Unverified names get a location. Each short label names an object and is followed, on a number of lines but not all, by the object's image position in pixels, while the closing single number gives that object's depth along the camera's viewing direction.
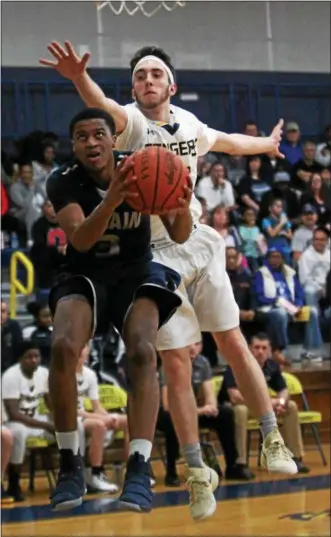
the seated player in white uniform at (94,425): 13.17
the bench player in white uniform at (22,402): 13.23
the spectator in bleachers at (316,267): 15.68
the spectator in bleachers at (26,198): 15.72
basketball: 6.47
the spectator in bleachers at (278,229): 16.12
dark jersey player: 6.67
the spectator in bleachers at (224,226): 15.03
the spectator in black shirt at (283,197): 16.53
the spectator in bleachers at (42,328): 13.82
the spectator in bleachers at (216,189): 16.23
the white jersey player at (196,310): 7.62
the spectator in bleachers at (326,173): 16.25
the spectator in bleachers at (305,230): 16.55
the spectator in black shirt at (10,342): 13.45
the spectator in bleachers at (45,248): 14.13
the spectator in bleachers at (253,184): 16.86
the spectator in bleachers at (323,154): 16.66
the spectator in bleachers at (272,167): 17.11
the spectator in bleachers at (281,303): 14.45
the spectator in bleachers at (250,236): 15.85
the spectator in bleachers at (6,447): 12.93
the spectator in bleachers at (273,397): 11.72
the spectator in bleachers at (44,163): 16.31
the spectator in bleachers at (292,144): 16.84
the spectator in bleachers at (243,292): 14.23
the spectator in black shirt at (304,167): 16.35
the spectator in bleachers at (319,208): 17.06
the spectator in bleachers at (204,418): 13.44
